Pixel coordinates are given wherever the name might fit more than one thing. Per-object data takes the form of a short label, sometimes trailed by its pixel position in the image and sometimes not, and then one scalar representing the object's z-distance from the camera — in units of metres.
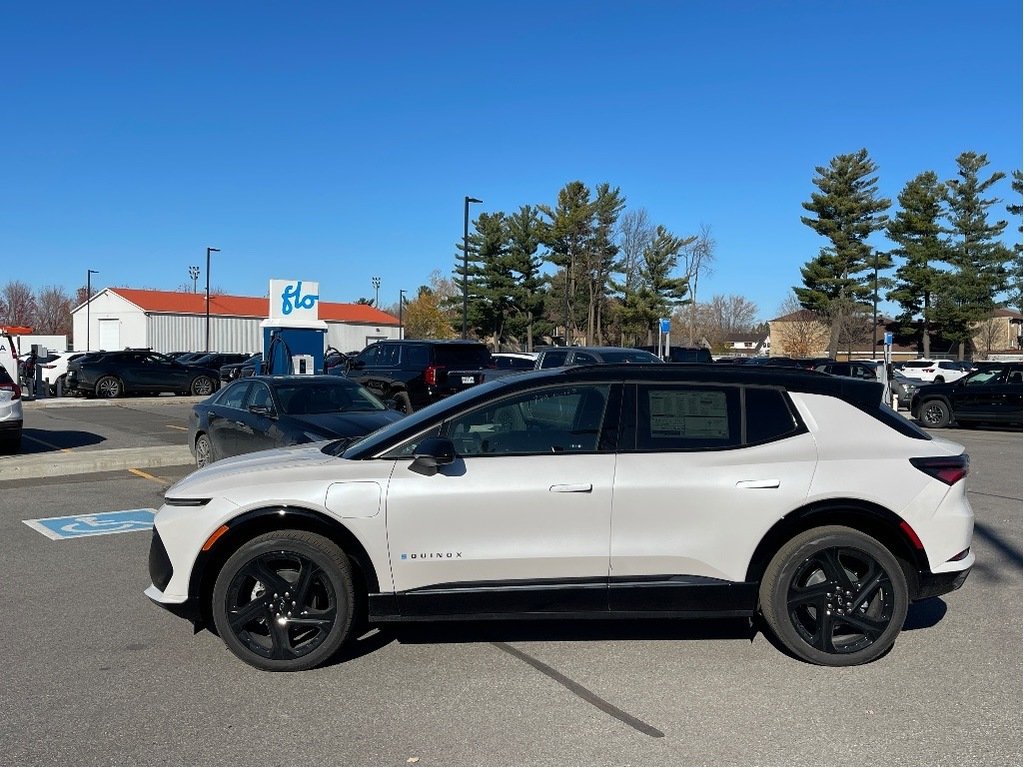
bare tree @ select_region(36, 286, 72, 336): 99.62
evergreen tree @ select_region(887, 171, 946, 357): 58.25
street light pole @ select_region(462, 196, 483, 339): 35.84
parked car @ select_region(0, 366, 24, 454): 13.33
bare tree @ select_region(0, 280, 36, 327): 95.38
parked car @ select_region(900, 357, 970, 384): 45.41
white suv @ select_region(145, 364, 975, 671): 4.75
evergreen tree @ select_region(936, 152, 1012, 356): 58.41
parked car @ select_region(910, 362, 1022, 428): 19.88
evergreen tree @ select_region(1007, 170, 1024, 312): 59.03
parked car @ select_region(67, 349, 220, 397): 28.80
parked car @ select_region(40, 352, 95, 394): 33.42
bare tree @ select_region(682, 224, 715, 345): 64.56
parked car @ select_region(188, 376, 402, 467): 10.25
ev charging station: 20.98
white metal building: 68.50
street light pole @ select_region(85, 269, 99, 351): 69.69
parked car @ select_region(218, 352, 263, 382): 31.89
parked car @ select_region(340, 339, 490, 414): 18.03
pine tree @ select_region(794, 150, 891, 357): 56.38
